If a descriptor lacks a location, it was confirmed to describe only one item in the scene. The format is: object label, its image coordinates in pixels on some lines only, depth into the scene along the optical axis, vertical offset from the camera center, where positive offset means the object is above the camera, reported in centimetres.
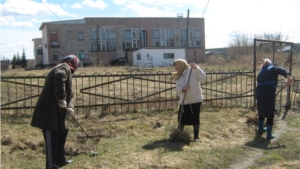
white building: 4066 +88
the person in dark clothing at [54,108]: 425 -59
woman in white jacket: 593 -48
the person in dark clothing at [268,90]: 630 -55
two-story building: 4675 +413
